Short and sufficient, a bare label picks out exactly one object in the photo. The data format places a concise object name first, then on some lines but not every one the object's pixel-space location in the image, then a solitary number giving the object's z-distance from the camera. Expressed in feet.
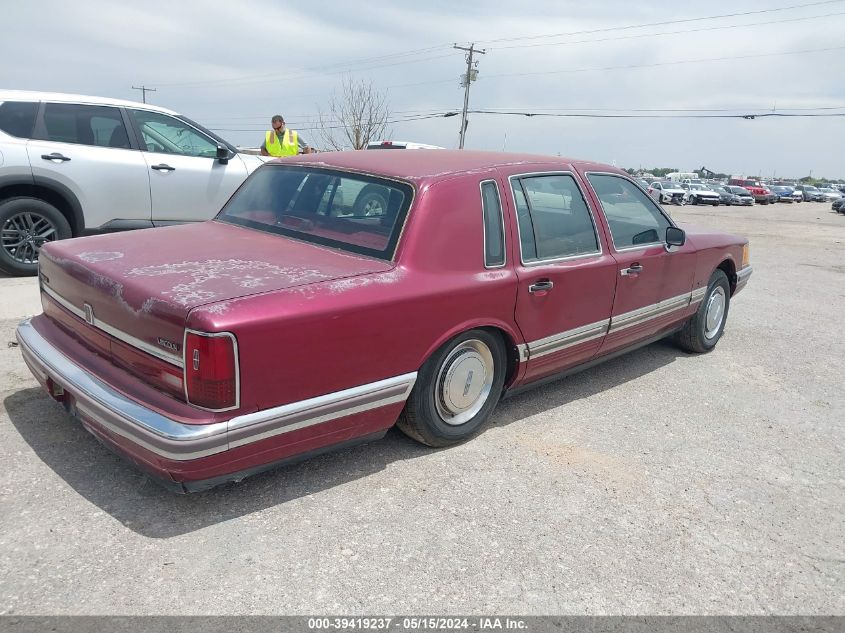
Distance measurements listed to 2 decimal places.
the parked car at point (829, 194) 214.12
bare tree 112.47
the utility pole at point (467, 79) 150.20
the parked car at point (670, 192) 137.90
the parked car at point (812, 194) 207.26
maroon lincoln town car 8.96
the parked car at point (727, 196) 150.30
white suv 21.66
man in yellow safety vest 31.73
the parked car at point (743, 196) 155.11
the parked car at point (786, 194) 183.30
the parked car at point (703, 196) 146.20
